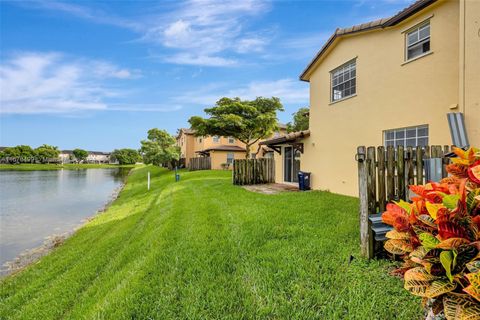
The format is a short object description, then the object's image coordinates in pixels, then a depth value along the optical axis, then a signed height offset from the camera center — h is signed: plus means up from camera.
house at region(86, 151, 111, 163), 129.81 +1.84
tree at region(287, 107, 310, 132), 32.69 +4.96
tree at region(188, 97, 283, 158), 27.55 +4.47
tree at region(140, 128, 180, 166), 34.78 +1.71
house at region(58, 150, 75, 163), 120.74 +2.18
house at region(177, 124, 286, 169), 32.03 +1.73
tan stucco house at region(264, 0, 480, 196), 6.38 +2.50
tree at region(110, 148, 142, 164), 91.94 +1.52
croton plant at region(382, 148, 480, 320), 1.66 -0.66
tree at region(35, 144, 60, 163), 89.75 +2.76
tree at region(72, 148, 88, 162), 110.56 +2.87
